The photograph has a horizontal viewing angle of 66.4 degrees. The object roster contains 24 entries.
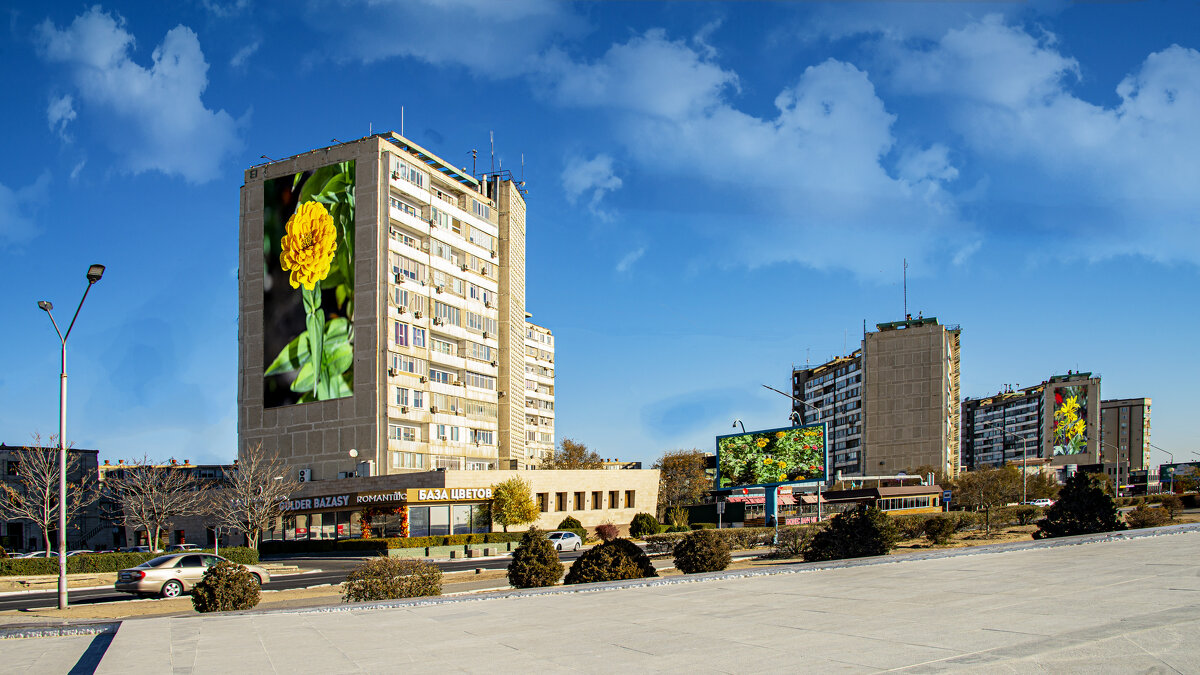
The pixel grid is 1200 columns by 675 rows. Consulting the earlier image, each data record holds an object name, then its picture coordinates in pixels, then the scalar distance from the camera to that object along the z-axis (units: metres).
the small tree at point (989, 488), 91.81
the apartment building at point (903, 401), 141.38
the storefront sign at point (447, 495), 63.28
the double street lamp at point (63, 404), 27.06
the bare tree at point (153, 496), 54.91
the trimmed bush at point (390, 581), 21.20
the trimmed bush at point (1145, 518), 36.34
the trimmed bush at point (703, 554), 25.25
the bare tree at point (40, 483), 48.41
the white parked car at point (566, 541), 60.03
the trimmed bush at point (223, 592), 20.28
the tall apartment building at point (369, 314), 72.19
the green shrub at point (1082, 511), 31.75
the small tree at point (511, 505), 66.56
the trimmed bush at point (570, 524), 69.88
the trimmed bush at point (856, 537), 27.05
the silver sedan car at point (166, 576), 28.38
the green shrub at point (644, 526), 68.62
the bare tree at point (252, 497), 57.38
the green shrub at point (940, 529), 41.12
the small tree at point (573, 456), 114.62
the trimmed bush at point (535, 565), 22.67
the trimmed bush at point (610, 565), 22.44
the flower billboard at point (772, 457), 65.00
